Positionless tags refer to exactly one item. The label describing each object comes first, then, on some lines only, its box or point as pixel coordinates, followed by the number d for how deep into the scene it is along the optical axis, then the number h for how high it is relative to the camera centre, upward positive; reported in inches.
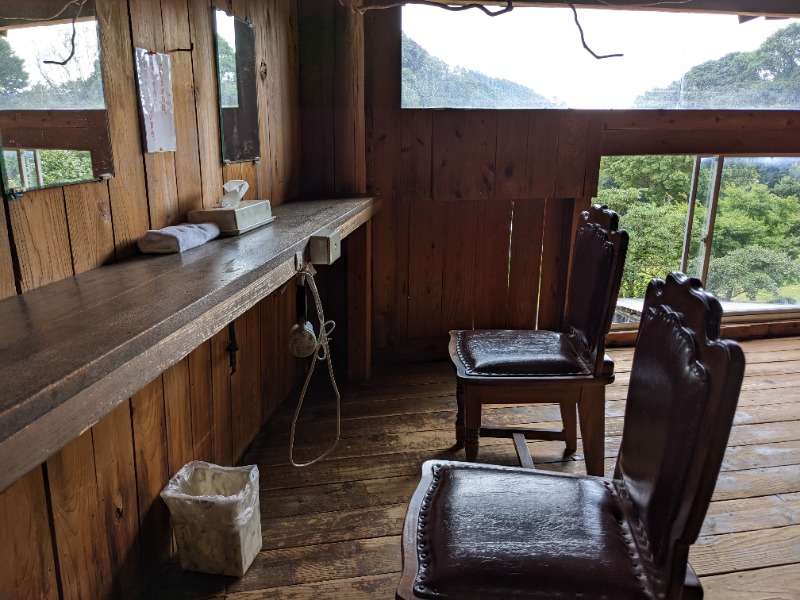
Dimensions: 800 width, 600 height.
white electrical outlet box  70.2 -13.1
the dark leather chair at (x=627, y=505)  37.6 -28.5
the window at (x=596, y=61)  119.3 +13.4
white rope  68.6 -22.8
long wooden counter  28.2 -11.8
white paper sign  58.5 +2.4
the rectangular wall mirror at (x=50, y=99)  42.8 +1.8
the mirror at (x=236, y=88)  76.8 +4.8
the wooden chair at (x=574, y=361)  79.4 -29.9
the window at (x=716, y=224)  138.9 -20.8
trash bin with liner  65.1 -40.0
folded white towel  58.7 -10.4
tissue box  68.1 -9.7
